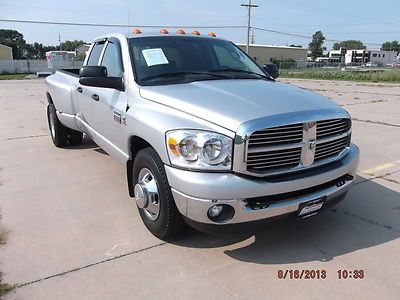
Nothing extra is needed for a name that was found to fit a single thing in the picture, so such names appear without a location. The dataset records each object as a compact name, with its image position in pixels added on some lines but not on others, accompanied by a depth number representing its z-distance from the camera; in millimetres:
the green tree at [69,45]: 119162
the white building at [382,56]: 125644
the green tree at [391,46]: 162400
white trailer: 41281
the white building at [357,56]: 121000
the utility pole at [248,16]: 49075
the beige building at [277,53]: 83588
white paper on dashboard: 4086
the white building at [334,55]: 120050
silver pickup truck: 2932
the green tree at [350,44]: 164750
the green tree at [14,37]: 106038
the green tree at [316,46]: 113812
